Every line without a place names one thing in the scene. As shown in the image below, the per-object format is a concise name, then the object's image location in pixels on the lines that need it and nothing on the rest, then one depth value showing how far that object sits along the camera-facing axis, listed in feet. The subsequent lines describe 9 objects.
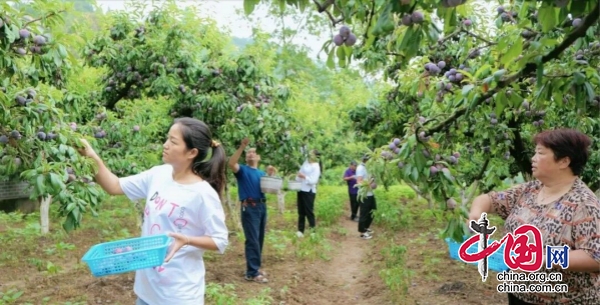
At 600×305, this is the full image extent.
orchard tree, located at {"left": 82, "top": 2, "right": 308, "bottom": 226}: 20.10
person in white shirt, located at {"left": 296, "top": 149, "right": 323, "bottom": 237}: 28.04
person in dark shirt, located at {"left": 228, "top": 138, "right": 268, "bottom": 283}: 17.72
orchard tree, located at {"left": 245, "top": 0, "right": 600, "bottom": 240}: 5.92
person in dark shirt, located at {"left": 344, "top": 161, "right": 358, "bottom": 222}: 36.35
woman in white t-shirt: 7.03
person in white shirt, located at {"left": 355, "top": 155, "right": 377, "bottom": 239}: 28.94
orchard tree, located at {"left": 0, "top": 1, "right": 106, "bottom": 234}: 9.00
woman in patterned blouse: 6.93
